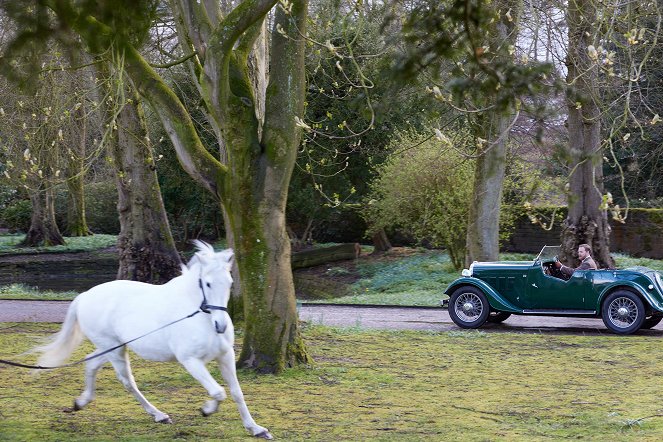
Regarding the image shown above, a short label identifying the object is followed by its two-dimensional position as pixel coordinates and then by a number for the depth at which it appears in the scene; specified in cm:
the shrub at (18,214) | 4559
